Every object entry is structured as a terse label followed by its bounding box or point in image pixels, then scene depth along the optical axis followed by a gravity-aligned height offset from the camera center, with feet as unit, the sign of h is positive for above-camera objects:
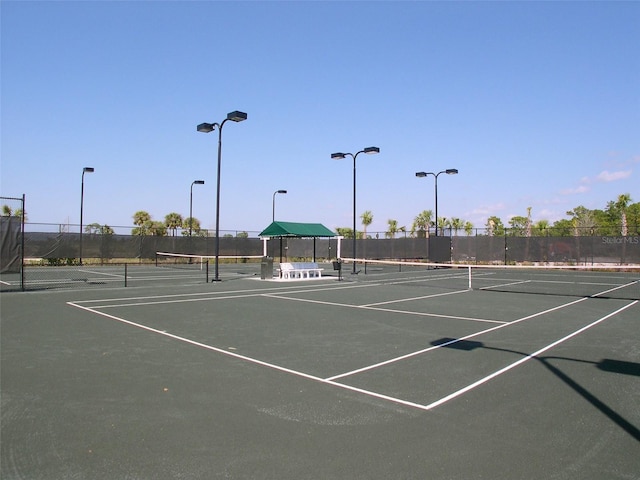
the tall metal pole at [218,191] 71.67 +8.69
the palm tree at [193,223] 205.95 +10.97
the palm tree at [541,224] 270.05 +14.95
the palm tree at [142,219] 181.57 +10.95
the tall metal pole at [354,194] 88.30 +10.28
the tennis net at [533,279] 65.00 -5.43
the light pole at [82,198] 108.88 +11.23
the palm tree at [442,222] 250.29 +14.39
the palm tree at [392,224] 300.20 +15.87
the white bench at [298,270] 79.29 -3.74
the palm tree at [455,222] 277.64 +15.81
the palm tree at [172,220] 197.71 +11.53
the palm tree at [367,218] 297.33 +19.06
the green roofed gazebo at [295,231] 79.15 +3.01
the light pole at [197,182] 130.00 +17.91
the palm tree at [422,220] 297.53 +18.41
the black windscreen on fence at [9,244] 51.42 +0.28
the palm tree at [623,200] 172.24 +18.13
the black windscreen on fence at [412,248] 111.14 +0.28
